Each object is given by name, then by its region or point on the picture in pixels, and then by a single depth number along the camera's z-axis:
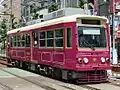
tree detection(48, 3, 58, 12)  47.50
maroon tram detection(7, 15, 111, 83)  16.78
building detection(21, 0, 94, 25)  41.05
